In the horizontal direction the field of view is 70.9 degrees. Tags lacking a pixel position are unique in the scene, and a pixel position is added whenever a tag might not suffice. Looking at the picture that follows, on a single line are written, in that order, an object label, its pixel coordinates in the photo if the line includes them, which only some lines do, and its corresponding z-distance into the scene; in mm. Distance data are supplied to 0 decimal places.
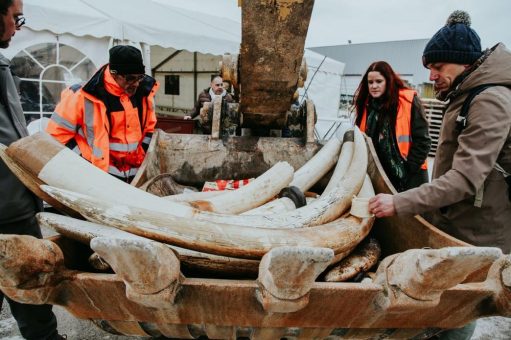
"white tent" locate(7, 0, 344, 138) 5164
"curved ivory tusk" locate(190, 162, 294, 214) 1706
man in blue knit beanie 1542
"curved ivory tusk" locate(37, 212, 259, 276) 1233
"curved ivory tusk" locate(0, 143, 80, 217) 1289
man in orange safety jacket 2377
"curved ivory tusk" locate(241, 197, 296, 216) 1699
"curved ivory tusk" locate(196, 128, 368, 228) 1412
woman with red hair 2941
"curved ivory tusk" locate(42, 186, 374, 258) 1110
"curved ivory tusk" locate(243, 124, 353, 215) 2411
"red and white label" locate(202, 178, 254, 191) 2676
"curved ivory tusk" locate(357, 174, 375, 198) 2023
